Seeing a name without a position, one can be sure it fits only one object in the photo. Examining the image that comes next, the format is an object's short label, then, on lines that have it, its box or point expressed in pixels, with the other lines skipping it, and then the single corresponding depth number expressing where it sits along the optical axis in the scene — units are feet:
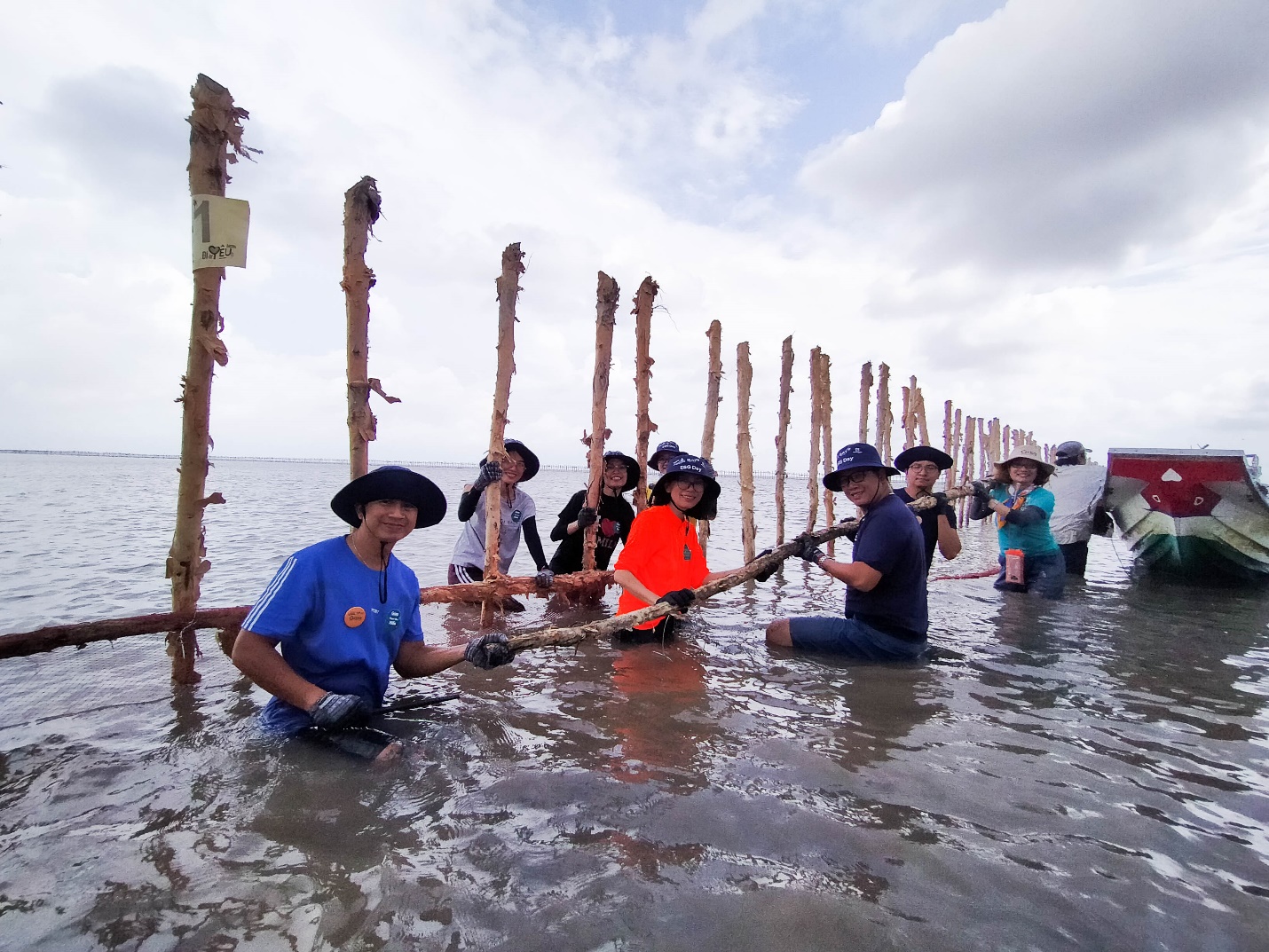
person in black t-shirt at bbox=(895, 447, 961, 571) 20.81
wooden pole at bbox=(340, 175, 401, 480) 16.99
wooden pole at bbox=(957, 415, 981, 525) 83.76
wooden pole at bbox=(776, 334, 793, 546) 46.43
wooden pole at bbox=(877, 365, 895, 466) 61.05
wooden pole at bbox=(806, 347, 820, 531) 50.19
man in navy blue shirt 16.17
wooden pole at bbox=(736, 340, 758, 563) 38.19
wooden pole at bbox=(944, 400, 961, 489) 82.64
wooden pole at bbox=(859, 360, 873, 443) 58.39
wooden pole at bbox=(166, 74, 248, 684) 13.69
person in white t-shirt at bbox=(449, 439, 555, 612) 23.50
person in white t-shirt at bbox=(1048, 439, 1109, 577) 36.99
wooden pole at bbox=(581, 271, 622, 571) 27.40
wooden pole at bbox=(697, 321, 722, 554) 38.55
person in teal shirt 25.99
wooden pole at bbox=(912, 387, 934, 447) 67.47
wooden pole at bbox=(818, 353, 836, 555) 51.98
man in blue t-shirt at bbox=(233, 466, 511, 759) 9.55
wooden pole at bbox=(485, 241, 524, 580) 23.45
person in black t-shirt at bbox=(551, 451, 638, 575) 25.44
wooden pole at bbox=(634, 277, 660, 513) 31.81
